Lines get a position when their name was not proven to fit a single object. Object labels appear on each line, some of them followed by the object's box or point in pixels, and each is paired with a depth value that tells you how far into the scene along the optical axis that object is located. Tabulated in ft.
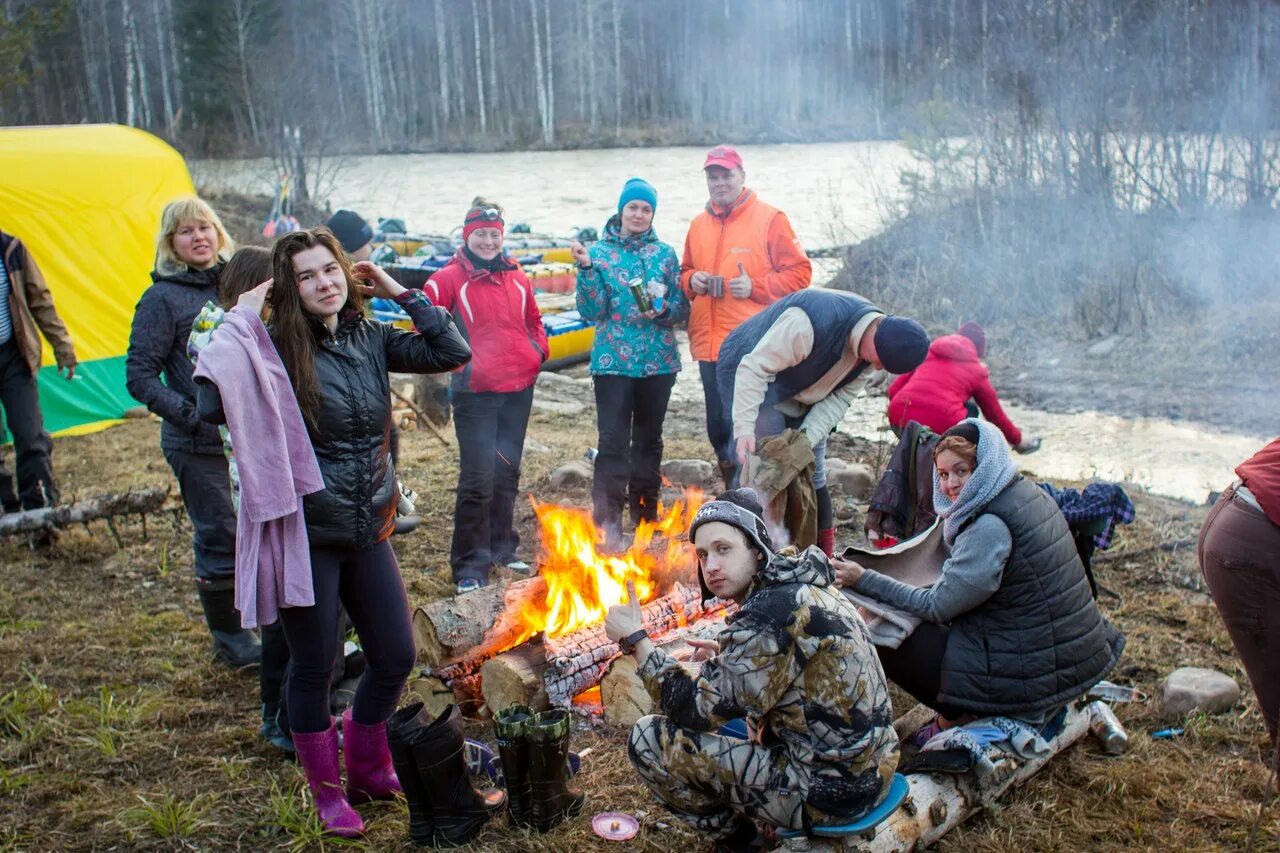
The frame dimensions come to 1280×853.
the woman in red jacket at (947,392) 17.51
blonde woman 14.24
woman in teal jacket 18.84
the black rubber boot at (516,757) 10.71
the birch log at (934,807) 9.84
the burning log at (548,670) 13.05
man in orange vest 19.33
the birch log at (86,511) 19.32
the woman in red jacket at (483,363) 17.54
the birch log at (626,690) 13.30
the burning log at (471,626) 13.41
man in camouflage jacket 8.98
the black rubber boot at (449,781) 10.40
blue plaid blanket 12.71
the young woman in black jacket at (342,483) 10.30
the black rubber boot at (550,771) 10.71
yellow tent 27.78
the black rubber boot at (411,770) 10.42
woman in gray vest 11.18
